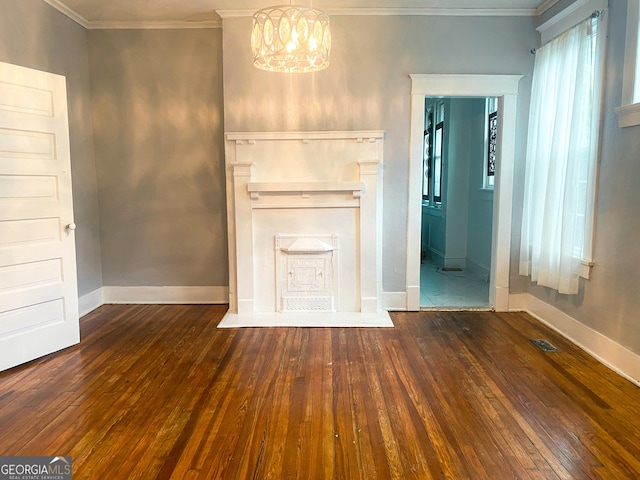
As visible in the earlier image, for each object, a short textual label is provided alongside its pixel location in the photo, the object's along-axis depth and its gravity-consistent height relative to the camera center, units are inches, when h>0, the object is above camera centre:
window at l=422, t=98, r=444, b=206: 265.4 +26.2
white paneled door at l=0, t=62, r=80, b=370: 115.2 -8.0
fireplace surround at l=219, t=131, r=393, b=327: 156.2 -12.3
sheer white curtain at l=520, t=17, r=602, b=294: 124.6 +11.4
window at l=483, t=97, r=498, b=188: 211.3 +25.7
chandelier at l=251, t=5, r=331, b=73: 94.7 +34.8
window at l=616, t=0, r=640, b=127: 108.6 +31.1
